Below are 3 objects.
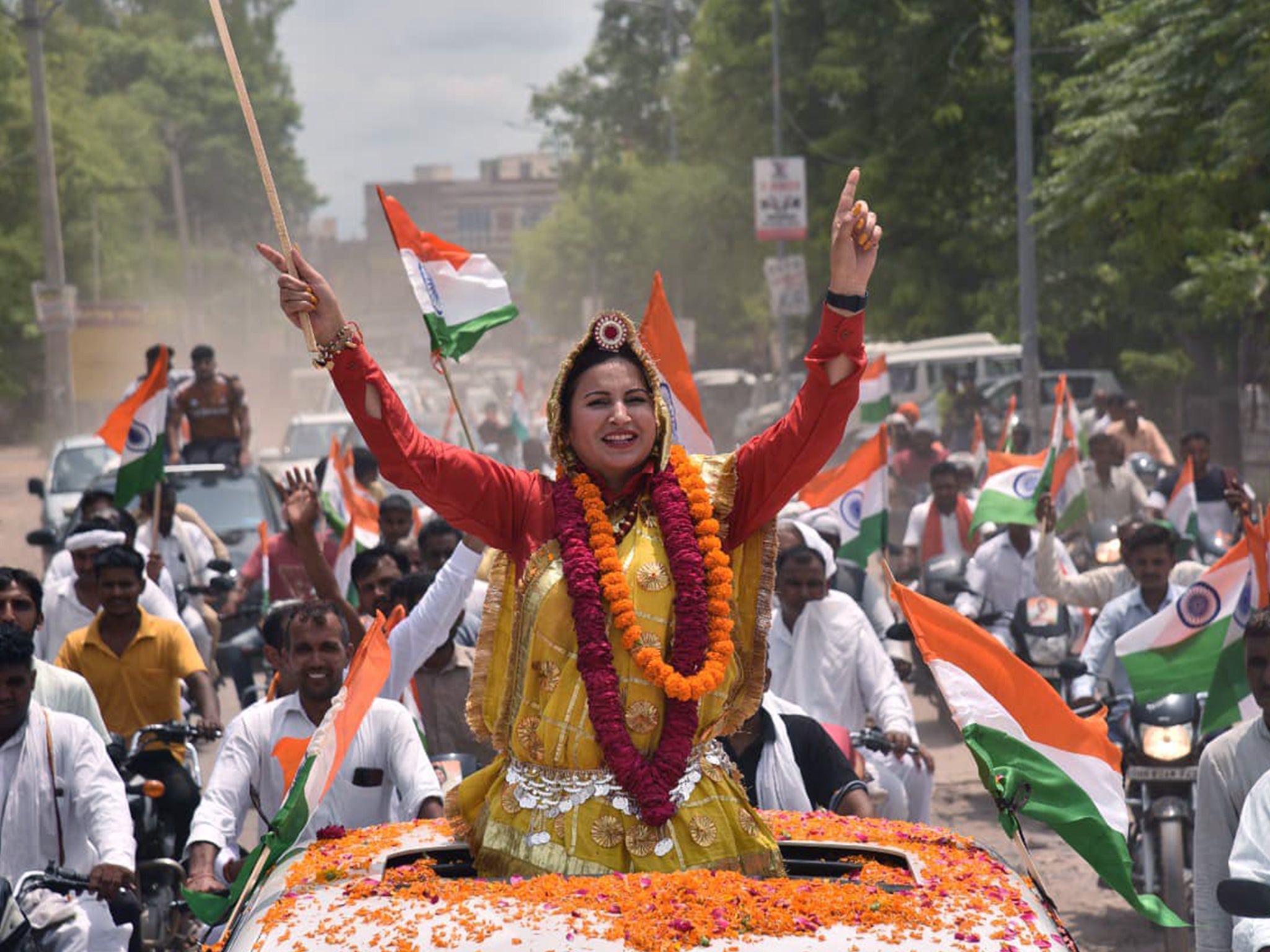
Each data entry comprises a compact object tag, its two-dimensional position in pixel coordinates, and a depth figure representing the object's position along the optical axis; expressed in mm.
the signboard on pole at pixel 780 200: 31156
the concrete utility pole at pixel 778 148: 33500
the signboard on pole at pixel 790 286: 31672
